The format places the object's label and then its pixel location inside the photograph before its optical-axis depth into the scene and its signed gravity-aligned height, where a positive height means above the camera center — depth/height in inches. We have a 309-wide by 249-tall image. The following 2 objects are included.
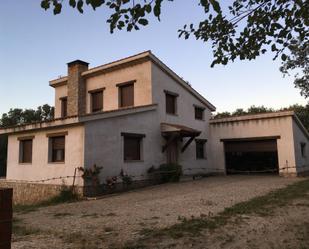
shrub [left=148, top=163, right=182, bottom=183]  697.6 -32.3
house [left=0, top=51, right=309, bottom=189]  566.3 +60.7
